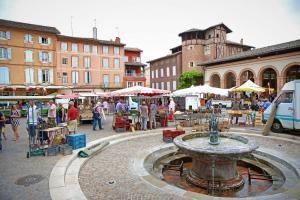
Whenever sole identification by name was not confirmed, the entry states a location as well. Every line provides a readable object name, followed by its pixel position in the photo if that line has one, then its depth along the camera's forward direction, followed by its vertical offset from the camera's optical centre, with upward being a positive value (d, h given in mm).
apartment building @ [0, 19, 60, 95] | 32219 +7176
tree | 37594 +3754
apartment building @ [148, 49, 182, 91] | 44375 +6470
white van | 10891 -539
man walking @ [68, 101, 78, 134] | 10469 -794
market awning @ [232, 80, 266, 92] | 16938 +855
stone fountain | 5883 -1822
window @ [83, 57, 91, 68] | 40538 +7471
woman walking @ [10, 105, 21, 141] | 10672 -803
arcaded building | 22984 +3913
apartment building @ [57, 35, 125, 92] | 38469 +7093
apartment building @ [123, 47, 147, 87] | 45562 +7281
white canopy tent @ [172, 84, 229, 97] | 16875 +696
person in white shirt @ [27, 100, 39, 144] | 8688 -971
